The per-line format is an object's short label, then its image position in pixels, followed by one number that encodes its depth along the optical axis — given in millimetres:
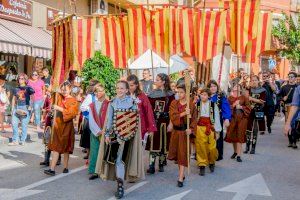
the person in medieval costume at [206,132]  8812
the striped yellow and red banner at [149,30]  11070
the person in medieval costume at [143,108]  7742
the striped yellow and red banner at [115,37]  11734
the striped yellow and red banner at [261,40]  10641
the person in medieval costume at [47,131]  8902
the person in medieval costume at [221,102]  9438
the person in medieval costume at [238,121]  10396
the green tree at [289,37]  34969
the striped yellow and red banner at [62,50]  10039
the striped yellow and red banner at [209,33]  10727
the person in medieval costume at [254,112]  11102
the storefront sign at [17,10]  16844
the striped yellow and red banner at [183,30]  10930
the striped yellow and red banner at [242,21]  10516
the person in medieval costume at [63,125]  8430
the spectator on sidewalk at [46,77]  16031
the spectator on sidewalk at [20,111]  11898
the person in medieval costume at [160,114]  8914
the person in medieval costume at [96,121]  8094
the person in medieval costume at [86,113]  9129
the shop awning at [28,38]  15828
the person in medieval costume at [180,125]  8031
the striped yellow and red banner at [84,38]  11445
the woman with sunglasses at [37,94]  15039
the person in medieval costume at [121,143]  7074
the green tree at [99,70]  17828
